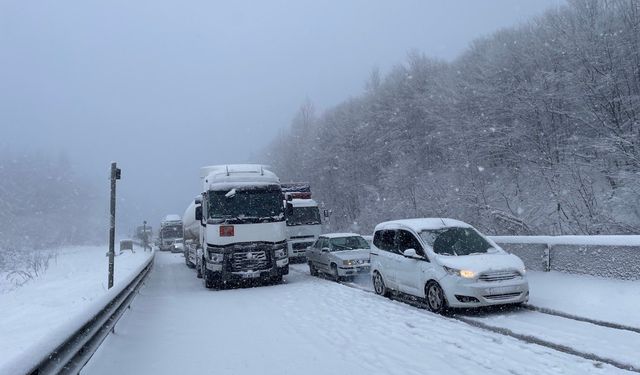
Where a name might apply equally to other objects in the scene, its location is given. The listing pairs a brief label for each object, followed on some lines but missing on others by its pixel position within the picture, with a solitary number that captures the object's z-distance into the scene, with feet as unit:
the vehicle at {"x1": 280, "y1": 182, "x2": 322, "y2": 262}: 79.36
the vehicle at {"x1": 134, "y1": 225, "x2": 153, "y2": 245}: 218.16
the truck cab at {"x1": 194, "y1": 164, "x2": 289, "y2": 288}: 49.11
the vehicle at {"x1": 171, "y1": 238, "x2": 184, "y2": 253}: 150.41
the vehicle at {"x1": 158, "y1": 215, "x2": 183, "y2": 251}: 164.04
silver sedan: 52.60
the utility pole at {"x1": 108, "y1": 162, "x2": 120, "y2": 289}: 39.53
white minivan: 30.17
